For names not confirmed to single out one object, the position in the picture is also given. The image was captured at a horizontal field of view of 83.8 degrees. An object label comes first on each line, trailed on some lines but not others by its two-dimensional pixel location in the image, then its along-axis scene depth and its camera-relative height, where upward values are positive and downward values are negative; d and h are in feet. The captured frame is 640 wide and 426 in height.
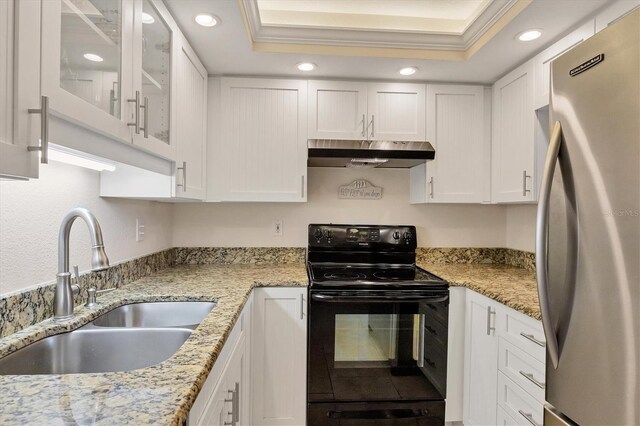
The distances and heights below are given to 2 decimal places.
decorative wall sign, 8.49 +0.60
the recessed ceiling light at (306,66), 6.85 +2.92
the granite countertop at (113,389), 2.13 -1.21
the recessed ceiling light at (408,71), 7.02 +2.92
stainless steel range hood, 7.01 +1.29
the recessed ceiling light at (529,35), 5.65 +2.95
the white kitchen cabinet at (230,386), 3.07 -1.84
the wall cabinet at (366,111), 7.51 +2.25
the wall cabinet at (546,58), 5.39 +2.70
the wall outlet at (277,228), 8.44 -0.31
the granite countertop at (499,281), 5.13 -1.16
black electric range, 6.29 -2.40
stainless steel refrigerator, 2.91 -0.14
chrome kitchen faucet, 3.66 -0.48
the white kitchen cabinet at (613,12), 4.54 +2.75
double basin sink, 3.45 -1.46
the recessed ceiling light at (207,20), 5.30 +2.95
